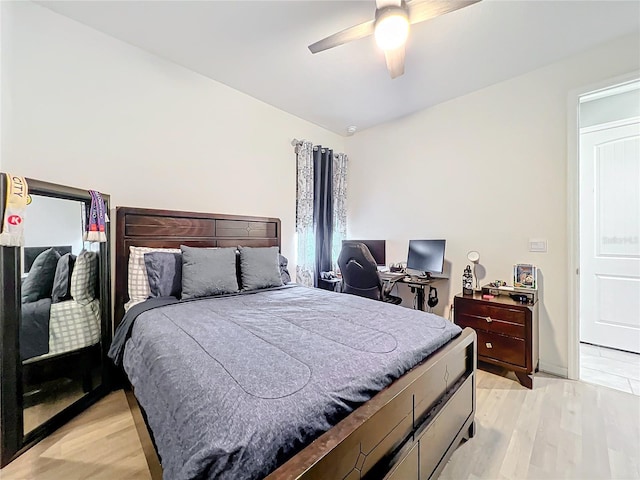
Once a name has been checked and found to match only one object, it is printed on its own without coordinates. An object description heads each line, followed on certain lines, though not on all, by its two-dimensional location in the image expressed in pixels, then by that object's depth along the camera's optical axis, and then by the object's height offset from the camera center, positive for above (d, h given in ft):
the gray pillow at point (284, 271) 9.40 -1.09
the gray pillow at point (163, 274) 7.08 -0.89
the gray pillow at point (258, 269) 8.20 -0.88
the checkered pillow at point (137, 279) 7.10 -1.02
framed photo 8.36 -1.09
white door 9.18 +0.11
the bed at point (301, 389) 2.44 -1.69
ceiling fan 5.09 +4.26
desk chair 9.34 -1.13
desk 9.69 -1.48
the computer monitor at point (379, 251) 12.01 -0.48
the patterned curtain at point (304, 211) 11.80 +1.21
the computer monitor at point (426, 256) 9.93 -0.59
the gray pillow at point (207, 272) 7.06 -0.86
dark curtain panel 12.46 +1.54
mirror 4.86 -1.66
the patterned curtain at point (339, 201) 13.34 +1.89
